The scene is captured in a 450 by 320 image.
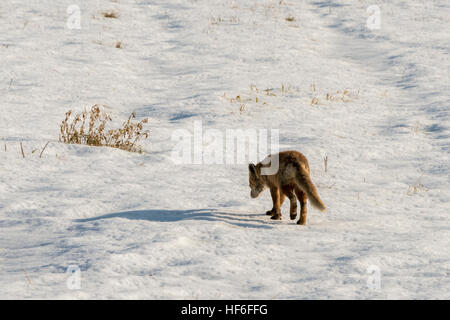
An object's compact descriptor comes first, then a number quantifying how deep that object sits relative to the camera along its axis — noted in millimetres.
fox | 12453
